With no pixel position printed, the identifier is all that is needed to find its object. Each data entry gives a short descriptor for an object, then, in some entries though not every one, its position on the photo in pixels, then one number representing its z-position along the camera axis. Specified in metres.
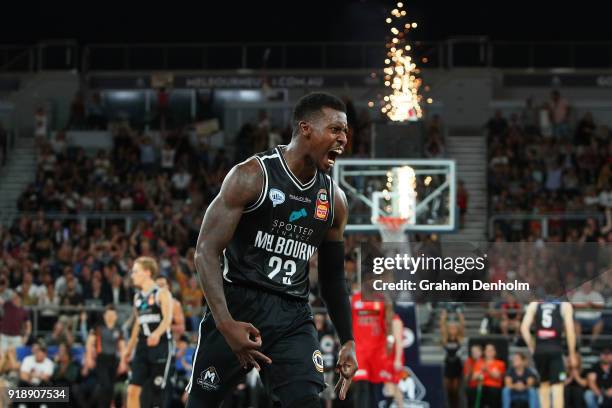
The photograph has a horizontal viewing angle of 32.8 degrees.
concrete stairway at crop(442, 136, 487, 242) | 22.88
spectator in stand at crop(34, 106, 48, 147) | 26.67
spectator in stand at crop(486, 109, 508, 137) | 25.06
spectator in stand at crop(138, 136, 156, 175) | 25.36
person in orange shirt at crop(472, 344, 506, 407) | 14.52
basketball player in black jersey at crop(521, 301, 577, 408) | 12.85
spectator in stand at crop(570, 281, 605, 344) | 10.12
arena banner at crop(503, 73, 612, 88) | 27.22
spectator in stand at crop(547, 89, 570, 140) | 25.09
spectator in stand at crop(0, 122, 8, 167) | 26.77
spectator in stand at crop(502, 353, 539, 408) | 14.35
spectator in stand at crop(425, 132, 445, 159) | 23.49
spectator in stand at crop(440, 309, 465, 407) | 14.92
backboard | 15.50
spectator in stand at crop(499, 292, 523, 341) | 15.30
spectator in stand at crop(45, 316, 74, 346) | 15.90
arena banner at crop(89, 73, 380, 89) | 27.23
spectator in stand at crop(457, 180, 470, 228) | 21.70
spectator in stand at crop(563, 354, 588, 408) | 14.18
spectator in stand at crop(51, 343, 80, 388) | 14.92
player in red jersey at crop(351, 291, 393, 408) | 12.95
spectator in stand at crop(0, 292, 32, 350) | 16.25
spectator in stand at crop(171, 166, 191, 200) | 23.94
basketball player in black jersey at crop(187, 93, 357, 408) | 5.18
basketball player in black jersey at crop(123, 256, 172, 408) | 11.58
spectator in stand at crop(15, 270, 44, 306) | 18.19
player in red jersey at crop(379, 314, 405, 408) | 13.01
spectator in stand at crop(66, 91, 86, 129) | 26.88
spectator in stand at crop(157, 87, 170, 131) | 27.86
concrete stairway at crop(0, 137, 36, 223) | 25.41
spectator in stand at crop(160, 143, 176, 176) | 25.16
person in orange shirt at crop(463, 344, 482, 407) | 14.65
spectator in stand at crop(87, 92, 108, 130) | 27.19
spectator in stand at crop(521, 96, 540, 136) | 25.28
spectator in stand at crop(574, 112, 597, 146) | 24.66
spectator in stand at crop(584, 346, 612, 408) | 14.14
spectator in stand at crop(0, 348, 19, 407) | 15.04
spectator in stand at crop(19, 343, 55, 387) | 14.84
